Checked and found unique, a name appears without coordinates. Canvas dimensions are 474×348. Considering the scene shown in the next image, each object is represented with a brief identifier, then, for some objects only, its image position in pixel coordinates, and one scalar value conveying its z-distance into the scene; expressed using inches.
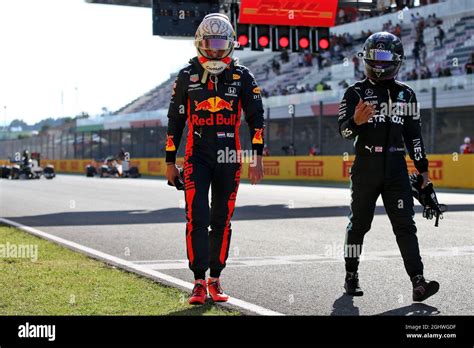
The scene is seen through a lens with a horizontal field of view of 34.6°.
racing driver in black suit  203.0
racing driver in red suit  203.0
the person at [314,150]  1069.8
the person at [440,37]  1196.4
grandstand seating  1160.8
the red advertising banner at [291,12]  767.1
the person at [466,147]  850.8
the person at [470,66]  922.2
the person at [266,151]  1188.8
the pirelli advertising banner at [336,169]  834.8
